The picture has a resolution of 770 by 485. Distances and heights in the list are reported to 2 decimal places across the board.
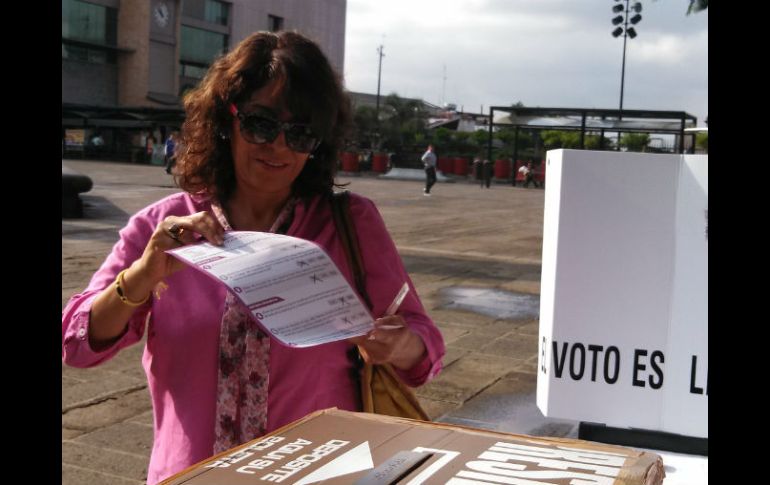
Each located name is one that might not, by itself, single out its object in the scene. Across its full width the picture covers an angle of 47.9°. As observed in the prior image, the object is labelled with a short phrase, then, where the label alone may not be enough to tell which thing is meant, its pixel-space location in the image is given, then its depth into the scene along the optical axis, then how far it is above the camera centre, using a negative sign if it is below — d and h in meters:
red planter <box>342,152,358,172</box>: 39.28 +0.17
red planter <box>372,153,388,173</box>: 40.81 +0.33
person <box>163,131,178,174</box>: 29.21 +0.42
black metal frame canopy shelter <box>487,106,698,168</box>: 20.45 +1.50
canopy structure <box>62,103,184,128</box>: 38.72 +1.90
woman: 1.70 -0.27
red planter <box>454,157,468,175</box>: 41.31 +0.31
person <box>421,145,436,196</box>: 25.11 +0.07
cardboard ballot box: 1.05 -0.37
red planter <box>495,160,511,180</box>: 38.97 +0.24
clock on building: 50.16 +8.49
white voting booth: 2.01 -0.27
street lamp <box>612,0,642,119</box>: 23.75 +4.51
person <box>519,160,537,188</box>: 33.09 +0.05
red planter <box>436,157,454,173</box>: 41.65 +0.33
